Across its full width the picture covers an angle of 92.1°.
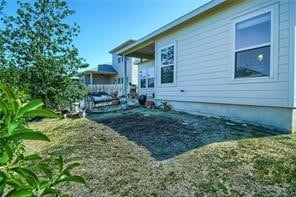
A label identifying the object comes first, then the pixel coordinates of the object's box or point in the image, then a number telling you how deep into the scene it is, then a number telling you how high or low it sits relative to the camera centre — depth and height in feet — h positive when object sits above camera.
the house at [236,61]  9.78 +2.55
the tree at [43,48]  18.79 +5.93
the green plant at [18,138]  1.46 -0.46
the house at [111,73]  44.83 +6.32
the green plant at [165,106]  17.14 -1.81
